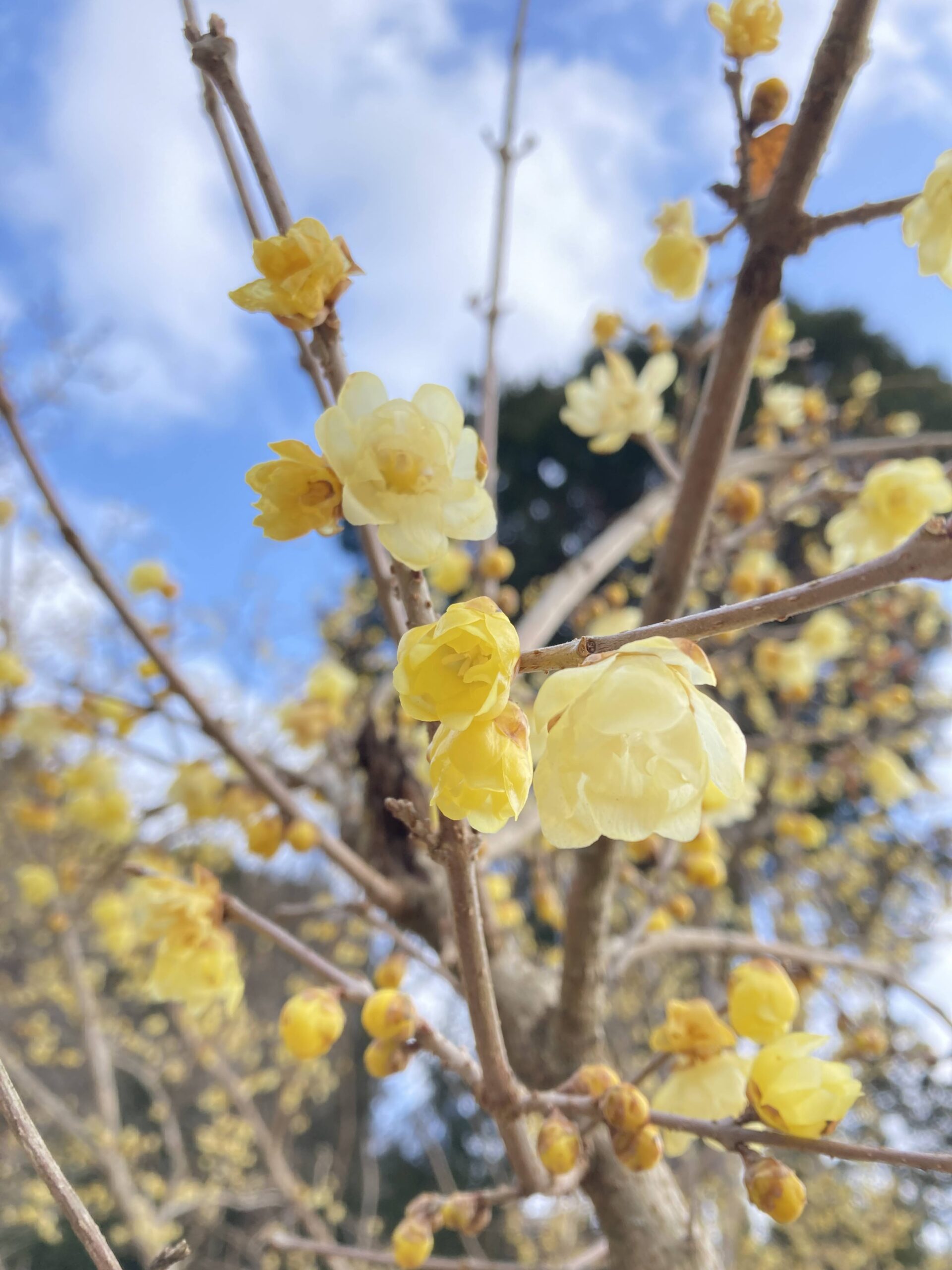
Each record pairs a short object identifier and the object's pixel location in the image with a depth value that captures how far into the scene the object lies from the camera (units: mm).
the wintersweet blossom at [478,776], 84
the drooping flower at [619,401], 280
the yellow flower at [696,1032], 144
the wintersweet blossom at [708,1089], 141
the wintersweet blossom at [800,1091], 114
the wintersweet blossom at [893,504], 216
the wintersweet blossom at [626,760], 88
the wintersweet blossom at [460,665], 82
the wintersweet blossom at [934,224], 114
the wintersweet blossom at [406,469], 101
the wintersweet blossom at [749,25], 159
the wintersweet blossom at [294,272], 105
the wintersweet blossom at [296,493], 103
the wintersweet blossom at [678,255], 211
